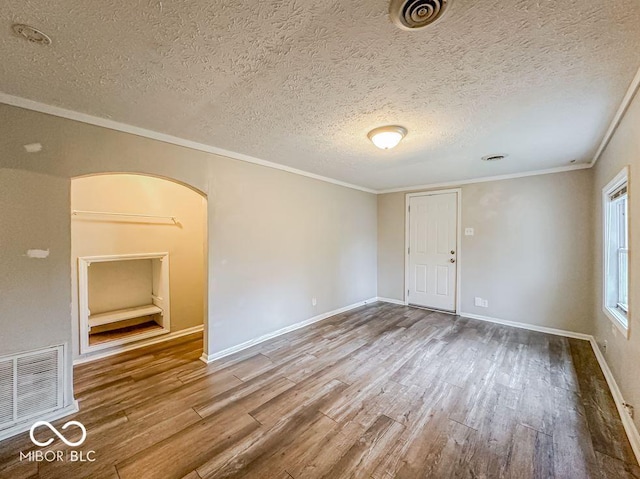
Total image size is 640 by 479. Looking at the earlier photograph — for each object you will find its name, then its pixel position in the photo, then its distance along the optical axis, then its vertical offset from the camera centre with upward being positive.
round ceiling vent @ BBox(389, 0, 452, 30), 1.10 +1.00
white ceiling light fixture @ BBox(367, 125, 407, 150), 2.34 +0.95
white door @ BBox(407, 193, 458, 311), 4.64 -0.22
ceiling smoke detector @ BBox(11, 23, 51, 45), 1.23 +0.99
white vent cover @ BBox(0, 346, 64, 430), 1.80 -1.07
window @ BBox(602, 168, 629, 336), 2.40 -0.11
